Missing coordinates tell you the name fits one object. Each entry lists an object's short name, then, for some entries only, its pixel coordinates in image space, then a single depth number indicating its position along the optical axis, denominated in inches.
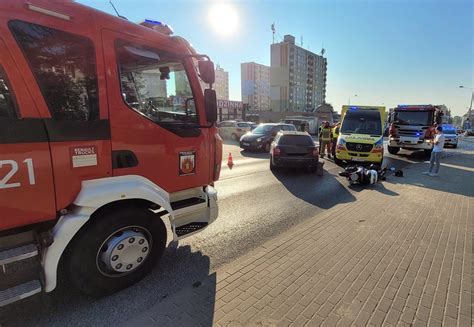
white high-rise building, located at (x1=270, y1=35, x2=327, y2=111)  4378.2
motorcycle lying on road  336.8
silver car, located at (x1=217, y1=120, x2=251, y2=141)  962.1
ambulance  440.8
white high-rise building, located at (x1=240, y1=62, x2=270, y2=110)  5167.3
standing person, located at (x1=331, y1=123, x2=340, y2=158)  549.8
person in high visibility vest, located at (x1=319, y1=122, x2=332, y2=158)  568.4
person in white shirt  394.9
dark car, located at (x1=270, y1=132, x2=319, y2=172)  408.5
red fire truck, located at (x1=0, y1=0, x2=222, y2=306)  92.0
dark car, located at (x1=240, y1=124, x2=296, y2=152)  660.1
